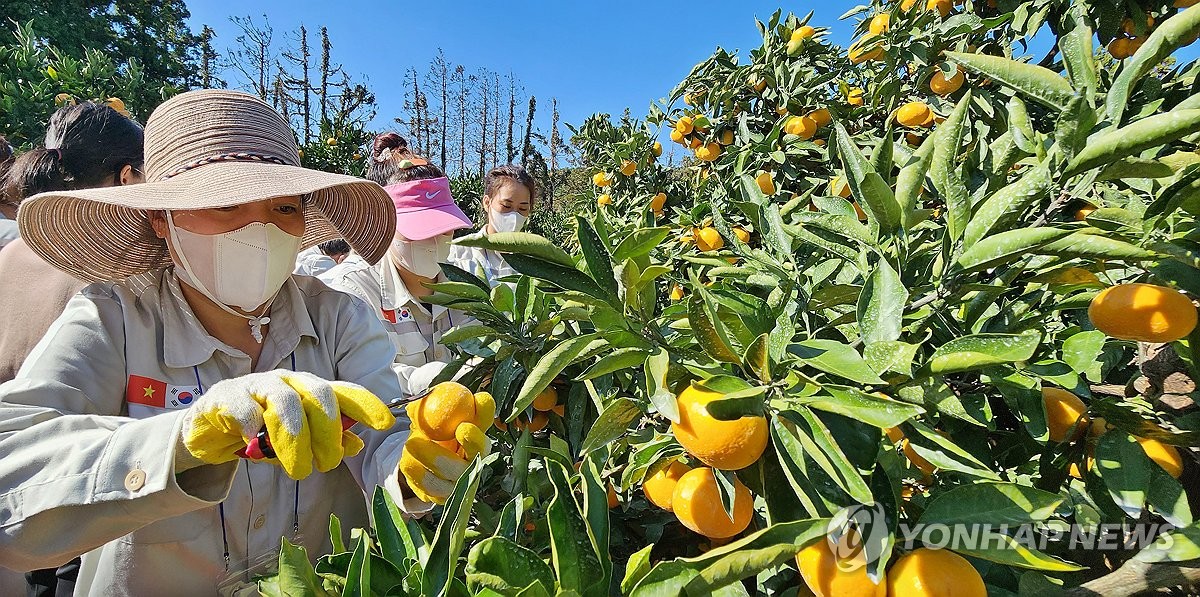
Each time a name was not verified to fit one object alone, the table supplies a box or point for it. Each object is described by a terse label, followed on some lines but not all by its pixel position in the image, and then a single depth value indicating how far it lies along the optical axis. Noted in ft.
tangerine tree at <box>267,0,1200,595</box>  1.46
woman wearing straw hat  2.27
